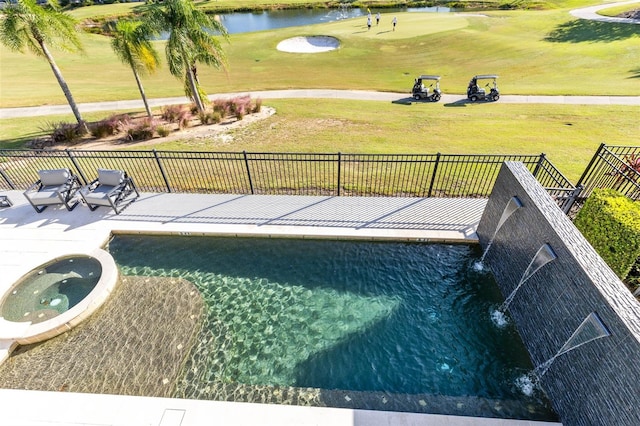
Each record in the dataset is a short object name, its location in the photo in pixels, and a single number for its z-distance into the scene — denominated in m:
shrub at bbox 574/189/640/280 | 6.00
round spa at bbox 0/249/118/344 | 6.67
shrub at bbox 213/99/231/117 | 18.25
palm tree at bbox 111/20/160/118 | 15.11
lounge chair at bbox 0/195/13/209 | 10.38
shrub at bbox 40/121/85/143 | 15.98
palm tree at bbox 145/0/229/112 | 15.11
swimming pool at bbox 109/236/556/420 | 5.87
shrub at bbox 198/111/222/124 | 17.53
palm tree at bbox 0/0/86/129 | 12.87
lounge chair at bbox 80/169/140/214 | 9.84
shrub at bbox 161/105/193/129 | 17.12
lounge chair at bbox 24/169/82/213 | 9.91
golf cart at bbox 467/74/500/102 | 19.73
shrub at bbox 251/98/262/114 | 18.88
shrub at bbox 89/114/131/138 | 16.33
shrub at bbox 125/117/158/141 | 15.86
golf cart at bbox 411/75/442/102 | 20.53
